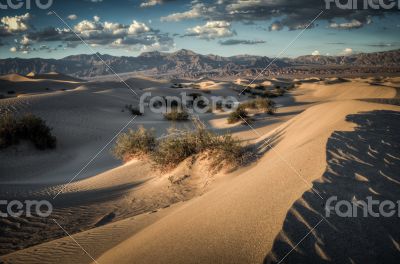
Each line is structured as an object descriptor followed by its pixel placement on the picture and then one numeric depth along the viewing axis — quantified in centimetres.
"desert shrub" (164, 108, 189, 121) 2158
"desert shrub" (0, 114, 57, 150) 1304
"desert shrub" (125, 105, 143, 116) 2362
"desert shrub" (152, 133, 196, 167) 928
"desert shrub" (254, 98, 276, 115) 2148
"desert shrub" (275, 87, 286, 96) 3911
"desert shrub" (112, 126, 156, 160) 1226
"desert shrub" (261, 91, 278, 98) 3726
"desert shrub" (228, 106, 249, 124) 1878
